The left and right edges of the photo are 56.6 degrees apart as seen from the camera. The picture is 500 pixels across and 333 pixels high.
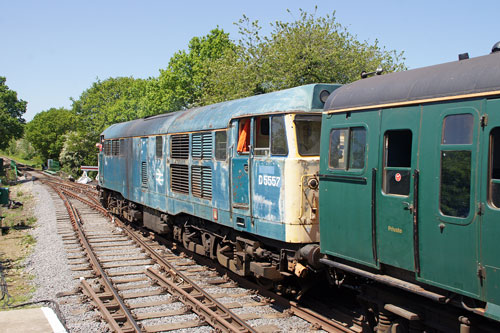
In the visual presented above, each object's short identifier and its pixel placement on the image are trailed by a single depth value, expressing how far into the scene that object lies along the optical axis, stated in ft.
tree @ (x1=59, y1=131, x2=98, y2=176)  184.55
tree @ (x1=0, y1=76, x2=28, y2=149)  179.01
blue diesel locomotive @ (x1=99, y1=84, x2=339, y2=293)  23.61
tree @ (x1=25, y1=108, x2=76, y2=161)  265.75
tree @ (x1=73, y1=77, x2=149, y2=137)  178.70
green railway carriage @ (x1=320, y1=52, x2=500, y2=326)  13.93
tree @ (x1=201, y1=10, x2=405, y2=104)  61.31
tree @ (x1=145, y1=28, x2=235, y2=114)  130.72
